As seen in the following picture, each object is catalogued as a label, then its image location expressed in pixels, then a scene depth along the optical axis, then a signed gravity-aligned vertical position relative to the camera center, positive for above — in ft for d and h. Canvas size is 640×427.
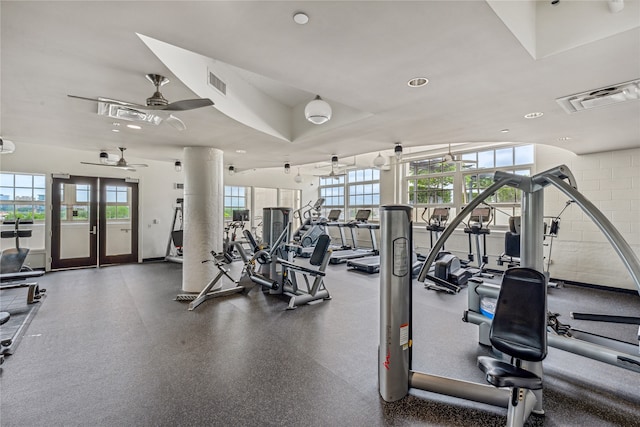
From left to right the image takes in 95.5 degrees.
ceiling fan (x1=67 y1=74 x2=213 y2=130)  7.97 +3.09
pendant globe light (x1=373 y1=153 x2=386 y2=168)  22.85 +4.09
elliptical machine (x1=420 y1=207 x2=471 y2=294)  17.66 -3.75
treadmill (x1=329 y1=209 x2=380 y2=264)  26.28 -3.85
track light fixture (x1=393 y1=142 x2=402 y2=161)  16.40 +3.58
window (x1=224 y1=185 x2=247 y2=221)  33.30 +1.49
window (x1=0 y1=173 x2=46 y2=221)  20.44 +1.15
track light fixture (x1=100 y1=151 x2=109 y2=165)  17.46 +3.34
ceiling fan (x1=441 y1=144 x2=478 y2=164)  21.85 +3.97
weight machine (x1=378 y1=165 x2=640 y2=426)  5.40 -2.36
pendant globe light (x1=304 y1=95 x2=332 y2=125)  10.90 +3.85
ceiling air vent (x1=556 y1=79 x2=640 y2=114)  8.68 +3.74
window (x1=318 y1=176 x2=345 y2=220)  38.65 +2.67
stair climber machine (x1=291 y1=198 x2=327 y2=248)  26.71 -1.68
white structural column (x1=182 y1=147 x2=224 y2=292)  16.80 -0.15
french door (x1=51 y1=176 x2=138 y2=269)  22.50 -0.78
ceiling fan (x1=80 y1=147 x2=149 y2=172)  17.08 +3.09
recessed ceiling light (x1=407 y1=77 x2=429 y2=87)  8.56 +3.95
